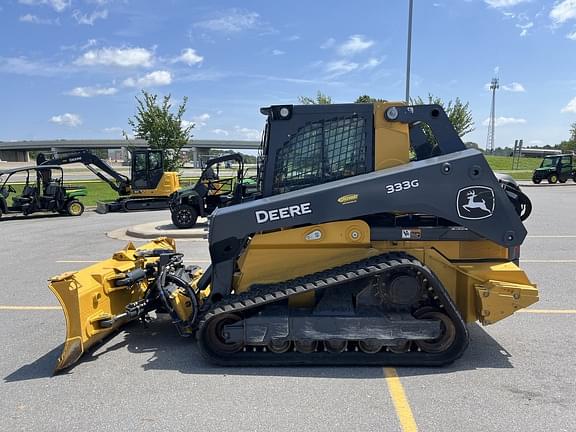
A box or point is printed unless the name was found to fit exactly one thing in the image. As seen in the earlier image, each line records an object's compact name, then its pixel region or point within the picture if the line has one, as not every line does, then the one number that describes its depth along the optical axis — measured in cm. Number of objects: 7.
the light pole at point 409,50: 1977
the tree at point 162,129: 2750
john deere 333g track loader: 391
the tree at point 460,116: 3584
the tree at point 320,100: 3020
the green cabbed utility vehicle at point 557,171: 3194
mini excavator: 1936
